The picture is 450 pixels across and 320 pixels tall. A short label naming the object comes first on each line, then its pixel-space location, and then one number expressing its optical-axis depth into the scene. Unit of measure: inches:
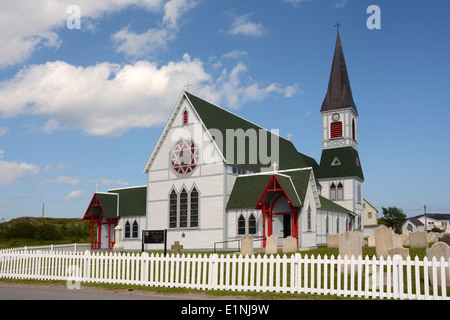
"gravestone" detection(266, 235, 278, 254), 1095.6
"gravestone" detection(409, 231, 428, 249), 1124.0
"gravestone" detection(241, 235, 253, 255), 1059.3
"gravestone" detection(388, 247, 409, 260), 668.1
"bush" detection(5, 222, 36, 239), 2576.3
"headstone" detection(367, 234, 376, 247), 1277.1
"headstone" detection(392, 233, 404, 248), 1062.4
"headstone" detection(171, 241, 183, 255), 830.7
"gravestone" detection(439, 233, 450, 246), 917.7
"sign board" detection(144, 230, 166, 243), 863.7
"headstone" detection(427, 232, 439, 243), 1356.2
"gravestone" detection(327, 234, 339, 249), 1177.2
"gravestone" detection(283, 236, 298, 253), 1143.6
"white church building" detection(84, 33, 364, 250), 1374.3
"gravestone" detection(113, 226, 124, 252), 1656.0
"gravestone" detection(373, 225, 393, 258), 810.8
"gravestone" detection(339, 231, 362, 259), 697.0
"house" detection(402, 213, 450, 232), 5064.0
